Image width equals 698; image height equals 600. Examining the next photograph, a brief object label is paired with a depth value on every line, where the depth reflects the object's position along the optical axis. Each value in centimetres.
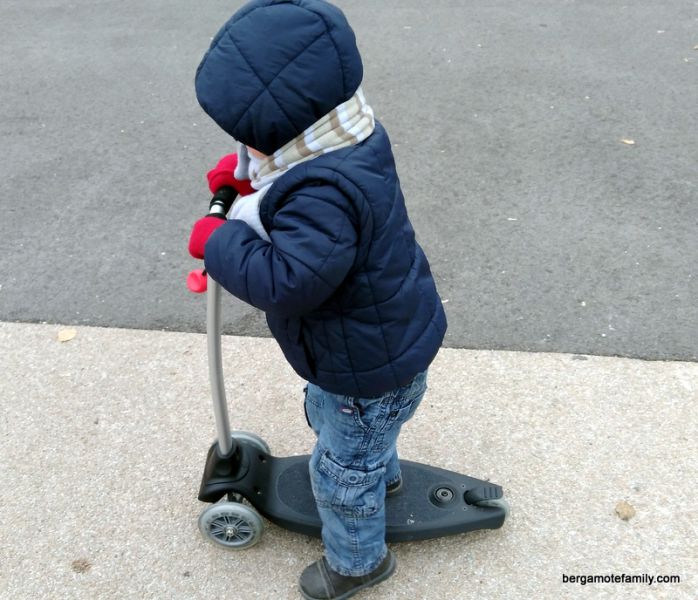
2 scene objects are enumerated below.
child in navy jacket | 162
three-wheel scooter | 247
